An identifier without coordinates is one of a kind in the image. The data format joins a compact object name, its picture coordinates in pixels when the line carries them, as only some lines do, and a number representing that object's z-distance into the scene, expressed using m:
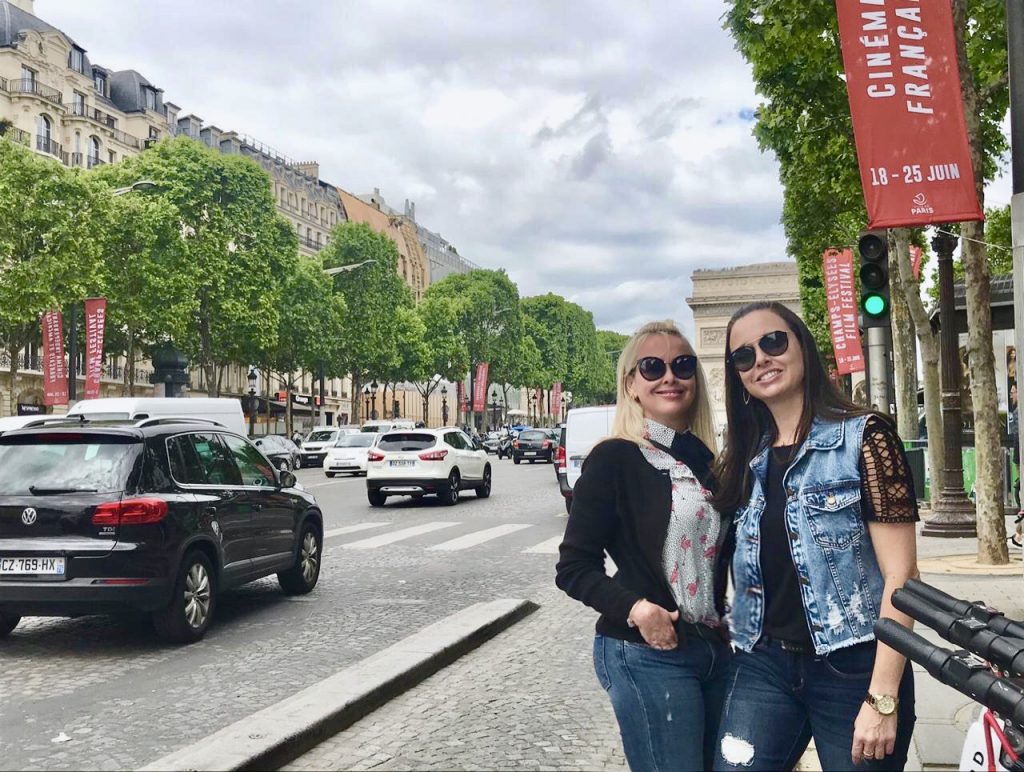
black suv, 7.79
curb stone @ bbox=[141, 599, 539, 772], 5.08
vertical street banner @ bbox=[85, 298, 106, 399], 34.59
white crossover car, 22.98
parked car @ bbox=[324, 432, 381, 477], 36.75
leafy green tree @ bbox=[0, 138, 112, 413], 36.78
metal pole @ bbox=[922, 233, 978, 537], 14.49
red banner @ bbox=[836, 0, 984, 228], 8.12
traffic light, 10.30
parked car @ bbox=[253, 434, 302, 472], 32.77
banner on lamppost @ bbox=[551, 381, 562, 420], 109.81
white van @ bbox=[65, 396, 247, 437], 21.11
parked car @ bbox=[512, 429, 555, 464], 46.84
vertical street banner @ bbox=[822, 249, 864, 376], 24.02
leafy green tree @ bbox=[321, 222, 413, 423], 65.81
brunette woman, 2.58
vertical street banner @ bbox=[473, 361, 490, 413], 83.69
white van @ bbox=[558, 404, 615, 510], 18.97
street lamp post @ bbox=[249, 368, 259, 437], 51.45
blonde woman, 2.75
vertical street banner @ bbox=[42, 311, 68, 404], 32.78
